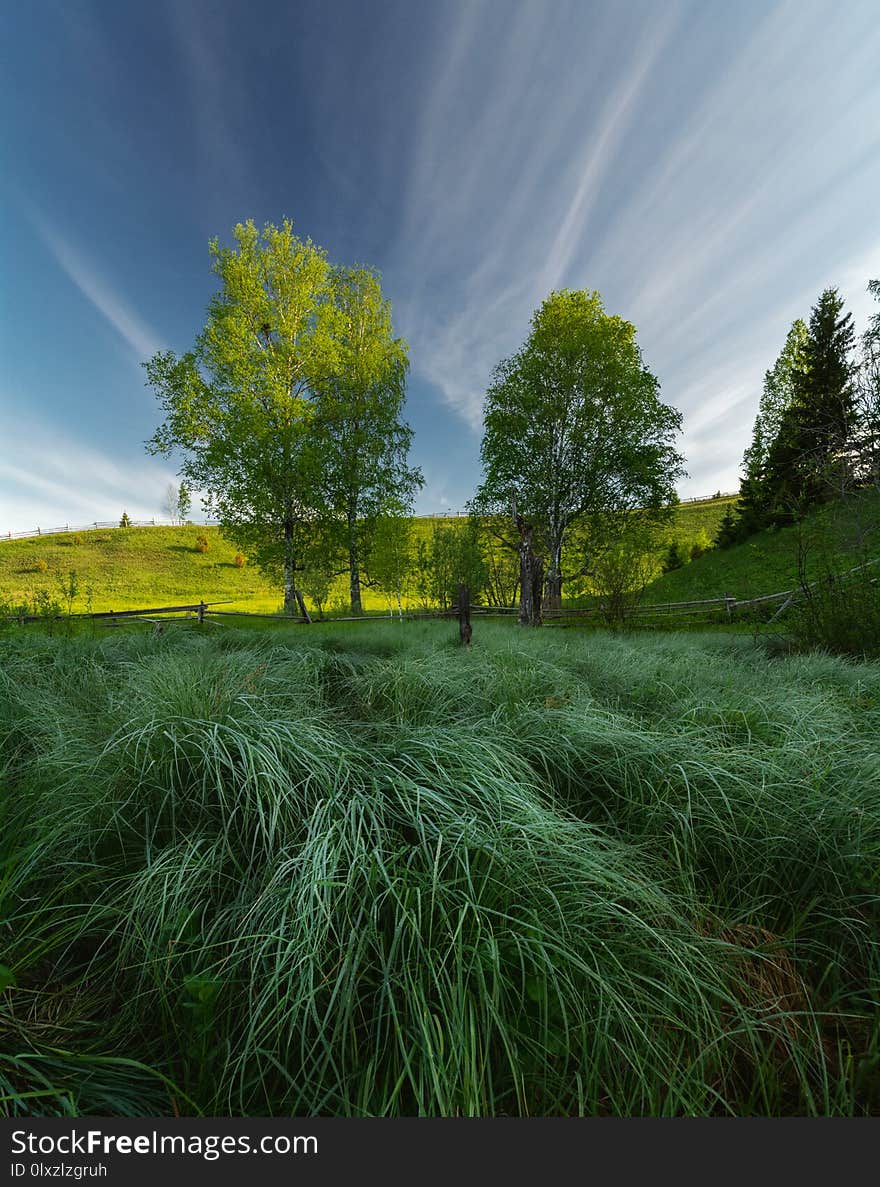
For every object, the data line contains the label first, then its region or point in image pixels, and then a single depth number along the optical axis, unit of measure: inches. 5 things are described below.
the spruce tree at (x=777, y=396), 771.4
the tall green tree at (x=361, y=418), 689.6
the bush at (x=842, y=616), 207.9
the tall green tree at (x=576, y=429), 631.8
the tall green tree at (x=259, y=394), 587.2
